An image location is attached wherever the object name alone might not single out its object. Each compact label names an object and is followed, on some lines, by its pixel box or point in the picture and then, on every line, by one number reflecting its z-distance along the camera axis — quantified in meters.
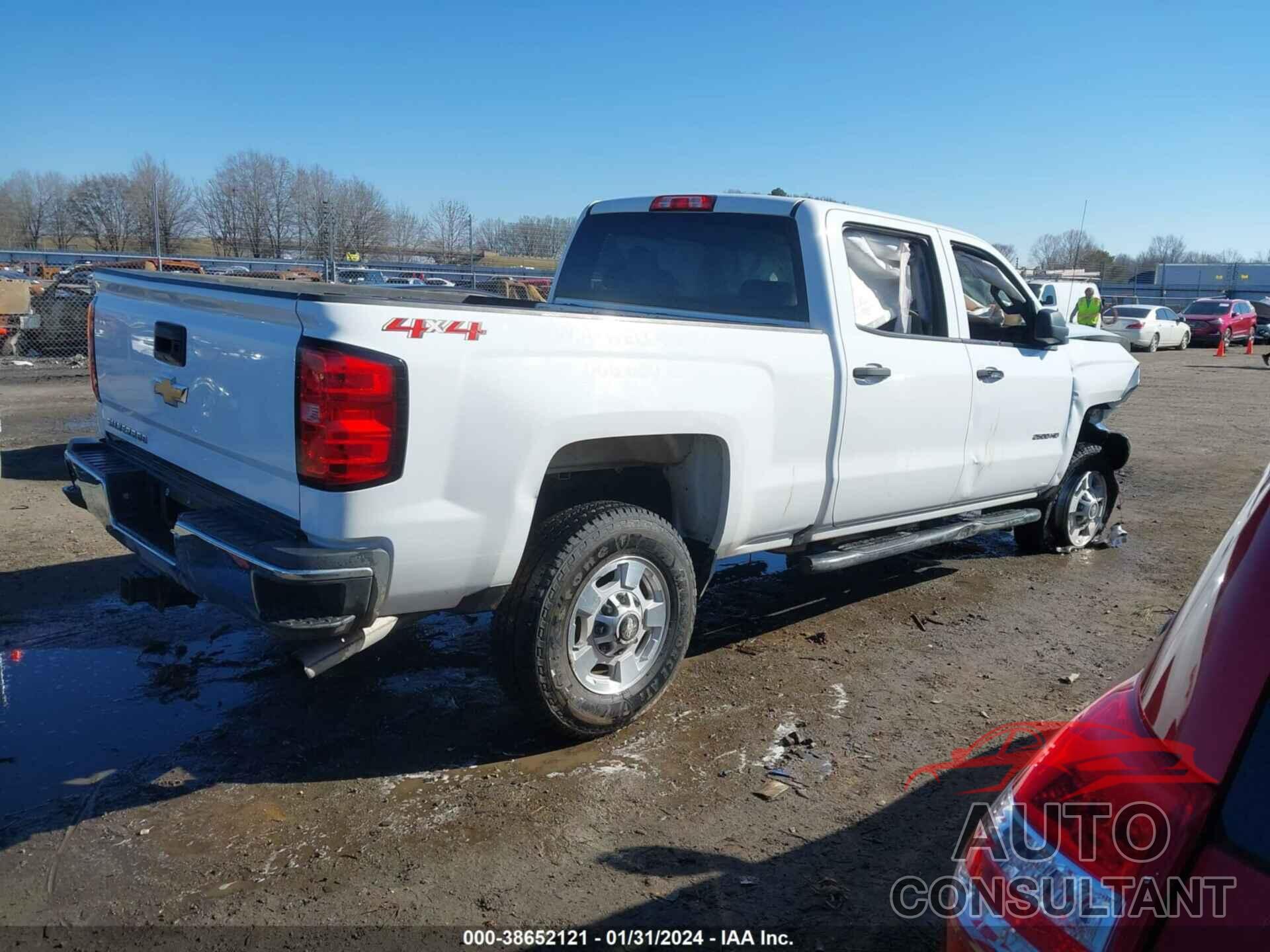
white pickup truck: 3.13
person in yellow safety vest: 22.61
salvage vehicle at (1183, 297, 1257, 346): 33.41
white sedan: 29.89
